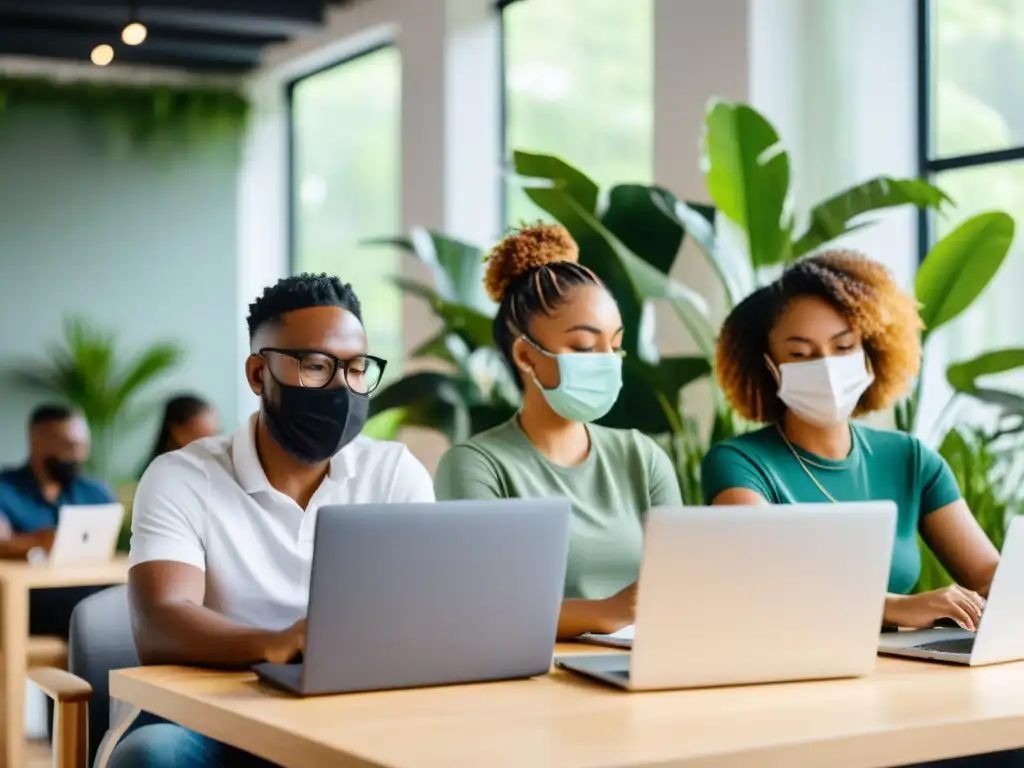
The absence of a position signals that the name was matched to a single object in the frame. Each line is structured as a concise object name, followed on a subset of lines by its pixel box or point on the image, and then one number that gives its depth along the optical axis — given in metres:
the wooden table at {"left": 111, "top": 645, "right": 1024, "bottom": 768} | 1.39
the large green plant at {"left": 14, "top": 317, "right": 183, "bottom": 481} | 7.66
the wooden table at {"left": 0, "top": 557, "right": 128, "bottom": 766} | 3.97
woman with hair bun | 2.36
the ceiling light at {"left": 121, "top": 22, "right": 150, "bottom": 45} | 5.72
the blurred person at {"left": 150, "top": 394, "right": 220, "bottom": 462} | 4.94
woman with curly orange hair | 2.46
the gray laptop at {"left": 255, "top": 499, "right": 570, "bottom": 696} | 1.59
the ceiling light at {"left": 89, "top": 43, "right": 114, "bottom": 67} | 5.91
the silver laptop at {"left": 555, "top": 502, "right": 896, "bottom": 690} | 1.66
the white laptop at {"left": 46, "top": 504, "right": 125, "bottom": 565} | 4.19
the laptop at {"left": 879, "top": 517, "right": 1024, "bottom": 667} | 1.83
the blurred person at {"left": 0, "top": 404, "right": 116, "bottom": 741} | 4.96
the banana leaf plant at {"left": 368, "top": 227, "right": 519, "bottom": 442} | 4.27
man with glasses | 2.05
